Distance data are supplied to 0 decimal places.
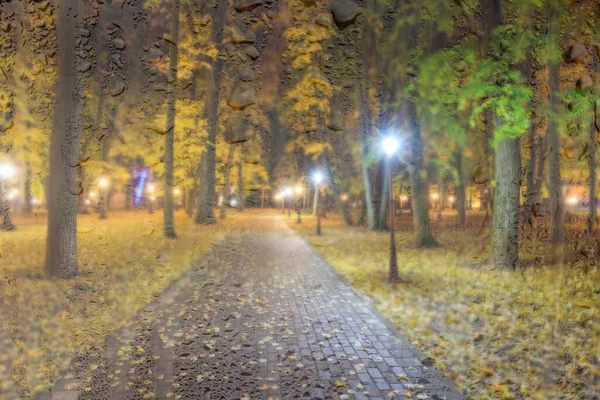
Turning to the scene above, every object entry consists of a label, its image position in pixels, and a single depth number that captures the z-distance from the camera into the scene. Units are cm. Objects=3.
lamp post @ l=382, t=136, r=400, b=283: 888
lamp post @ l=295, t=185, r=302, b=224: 4092
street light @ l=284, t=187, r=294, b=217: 4986
